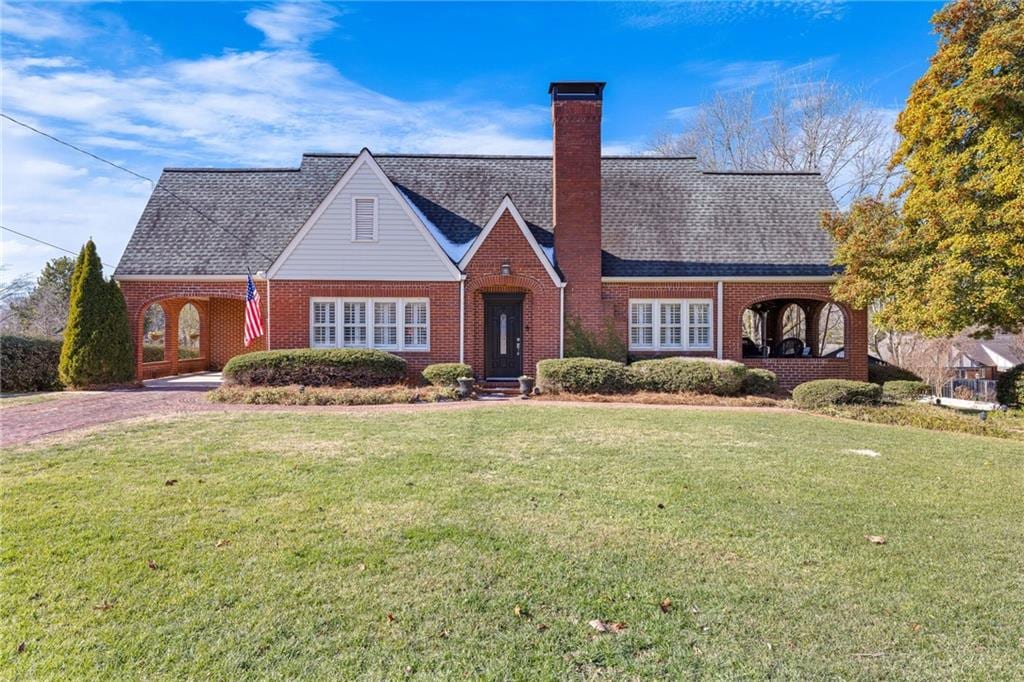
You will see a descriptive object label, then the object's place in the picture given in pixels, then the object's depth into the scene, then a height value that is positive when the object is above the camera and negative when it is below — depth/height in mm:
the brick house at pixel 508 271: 17469 +2135
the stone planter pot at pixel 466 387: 14945 -1169
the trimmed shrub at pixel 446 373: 15773 -854
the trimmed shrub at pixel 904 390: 16453 -1396
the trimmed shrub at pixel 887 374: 18156 -1050
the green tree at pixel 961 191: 12422 +3294
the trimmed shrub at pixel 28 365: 15844 -607
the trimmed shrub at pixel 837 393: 13781 -1252
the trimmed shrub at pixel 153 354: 22141 -448
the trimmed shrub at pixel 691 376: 15180 -921
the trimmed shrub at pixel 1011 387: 13914 -1150
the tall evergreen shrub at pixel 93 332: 15789 +276
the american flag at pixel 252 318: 16203 +660
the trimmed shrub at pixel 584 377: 15281 -932
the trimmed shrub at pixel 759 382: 15797 -1112
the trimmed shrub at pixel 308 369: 15344 -711
